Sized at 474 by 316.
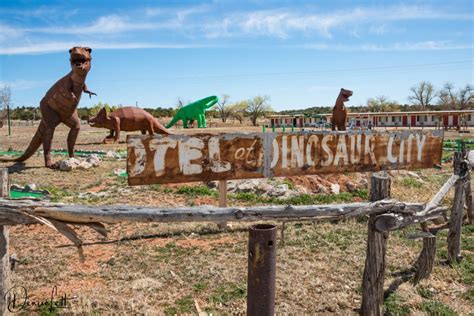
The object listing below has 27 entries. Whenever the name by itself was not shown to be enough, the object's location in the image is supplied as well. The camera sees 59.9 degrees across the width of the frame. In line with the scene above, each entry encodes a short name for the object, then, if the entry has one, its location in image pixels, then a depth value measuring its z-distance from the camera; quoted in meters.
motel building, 44.85
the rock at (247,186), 9.13
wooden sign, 5.96
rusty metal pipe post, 3.23
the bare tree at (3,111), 40.62
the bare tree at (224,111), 71.31
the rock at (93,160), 12.59
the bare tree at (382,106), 78.25
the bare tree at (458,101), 59.53
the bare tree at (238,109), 71.31
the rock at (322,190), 9.18
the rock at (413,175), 11.26
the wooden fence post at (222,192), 6.58
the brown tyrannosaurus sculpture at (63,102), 11.36
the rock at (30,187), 8.69
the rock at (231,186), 9.22
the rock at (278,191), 8.77
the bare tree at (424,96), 72.75
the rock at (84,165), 11.97
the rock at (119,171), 11.18
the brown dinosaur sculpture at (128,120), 19.36
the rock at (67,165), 11.59
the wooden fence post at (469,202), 6.37
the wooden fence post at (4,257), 3.31
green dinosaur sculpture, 33.22
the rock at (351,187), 9.58
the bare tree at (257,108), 68.06
